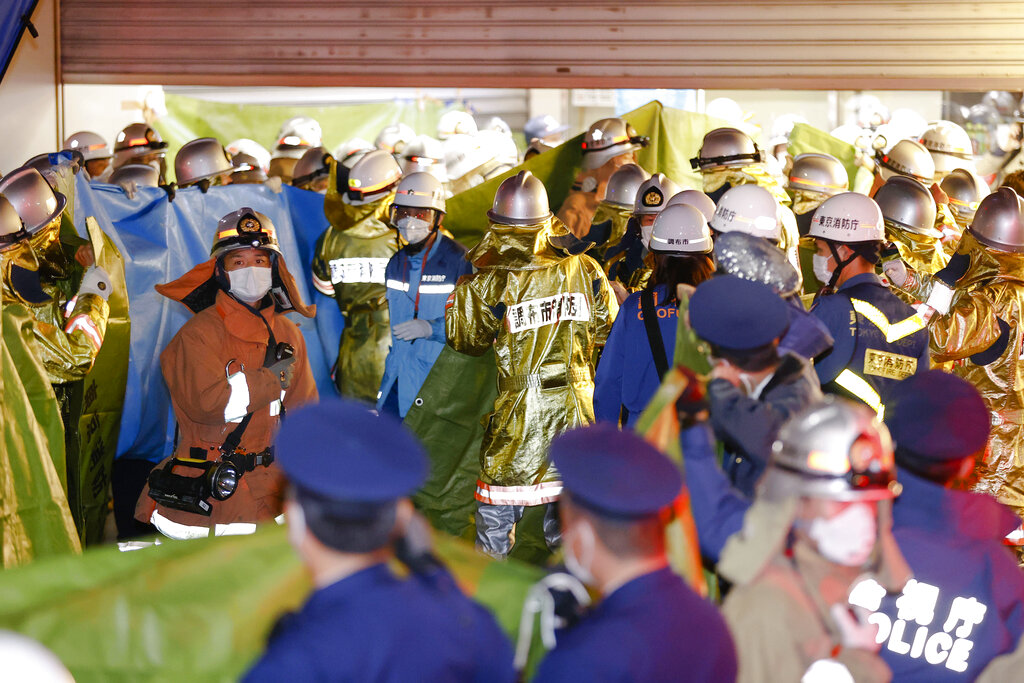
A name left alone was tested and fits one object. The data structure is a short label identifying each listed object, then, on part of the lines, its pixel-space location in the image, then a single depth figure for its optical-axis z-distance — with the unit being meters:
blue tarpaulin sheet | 14.02
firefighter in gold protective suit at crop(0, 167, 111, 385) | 10.85
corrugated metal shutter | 15.61
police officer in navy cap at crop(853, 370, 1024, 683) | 5.82
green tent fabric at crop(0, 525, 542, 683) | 5.45
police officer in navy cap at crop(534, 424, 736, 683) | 4.59
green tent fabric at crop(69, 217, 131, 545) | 12.78
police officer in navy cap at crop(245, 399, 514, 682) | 4.30
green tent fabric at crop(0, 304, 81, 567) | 9.84
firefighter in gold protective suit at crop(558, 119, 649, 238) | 17.06
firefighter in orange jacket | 10.30
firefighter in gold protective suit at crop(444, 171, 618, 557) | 12.37
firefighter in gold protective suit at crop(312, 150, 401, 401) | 14.99
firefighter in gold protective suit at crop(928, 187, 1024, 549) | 12.46
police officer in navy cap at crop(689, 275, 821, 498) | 6.68
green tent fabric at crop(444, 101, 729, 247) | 16.02
